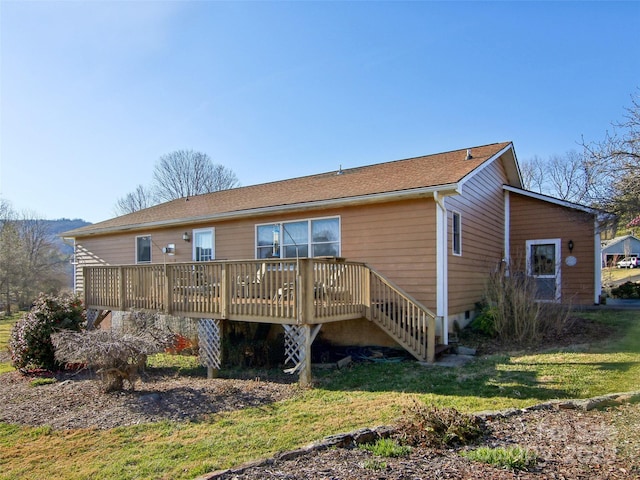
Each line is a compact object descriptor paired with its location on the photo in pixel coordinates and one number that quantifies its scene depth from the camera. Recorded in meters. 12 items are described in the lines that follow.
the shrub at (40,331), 8.57
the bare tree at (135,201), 37.56
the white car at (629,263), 34.91
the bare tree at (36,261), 27.34
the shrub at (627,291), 15.34
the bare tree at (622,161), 7.64
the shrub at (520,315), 8.70
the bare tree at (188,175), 35.12
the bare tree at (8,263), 25.83
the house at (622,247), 37.09
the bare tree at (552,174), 27.38
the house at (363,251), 7.54
